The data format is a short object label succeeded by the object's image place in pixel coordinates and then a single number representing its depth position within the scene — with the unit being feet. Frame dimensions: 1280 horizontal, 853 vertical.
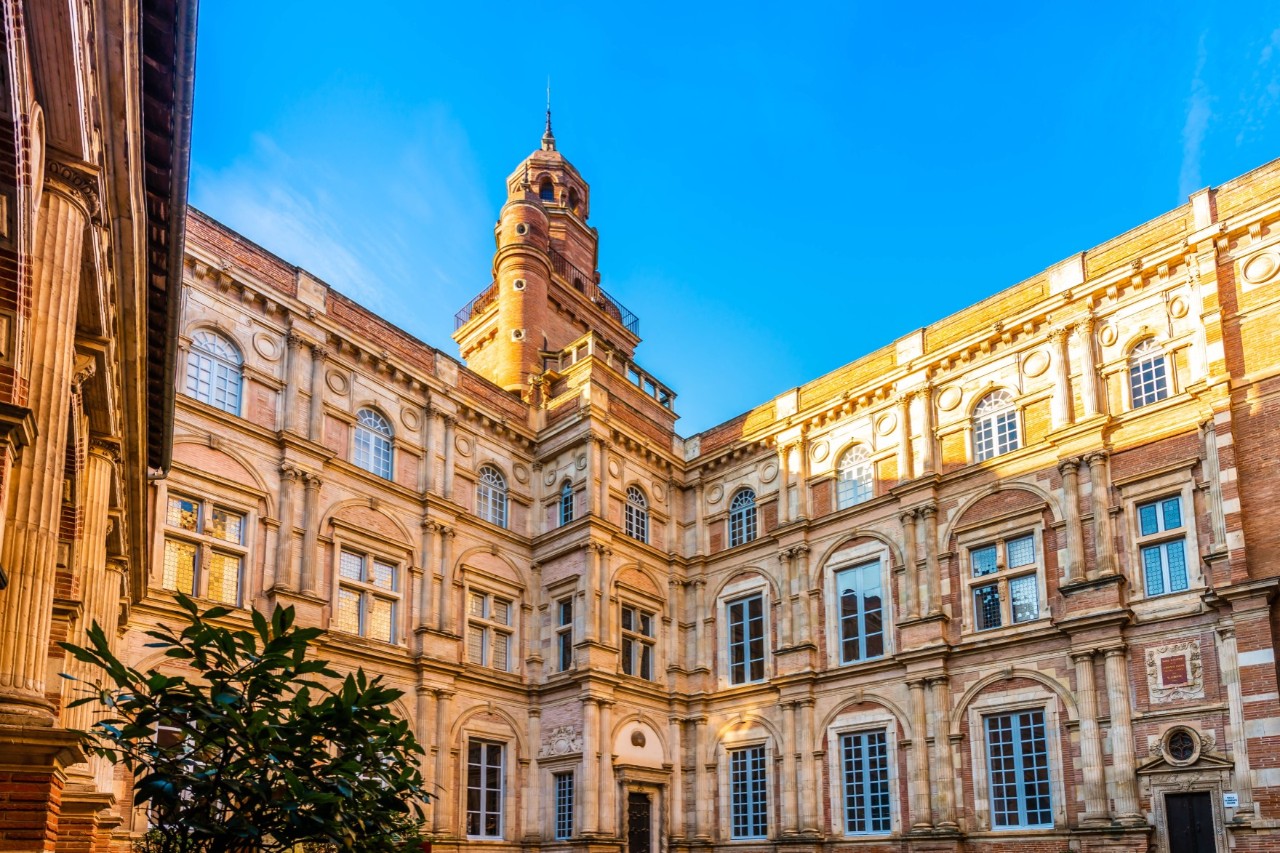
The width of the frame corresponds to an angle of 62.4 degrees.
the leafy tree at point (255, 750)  17.98
